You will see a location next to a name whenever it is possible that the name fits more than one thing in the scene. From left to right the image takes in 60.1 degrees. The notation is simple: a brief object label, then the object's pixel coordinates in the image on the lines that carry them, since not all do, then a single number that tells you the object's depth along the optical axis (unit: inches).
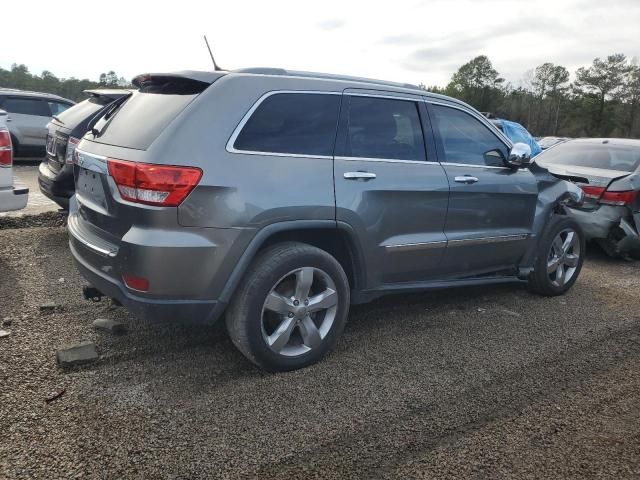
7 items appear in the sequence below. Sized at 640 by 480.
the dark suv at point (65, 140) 225.3
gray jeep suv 117.3
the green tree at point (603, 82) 2583.7
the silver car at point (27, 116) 495.2
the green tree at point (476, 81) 3105.3
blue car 547.2
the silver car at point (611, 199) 254.8
